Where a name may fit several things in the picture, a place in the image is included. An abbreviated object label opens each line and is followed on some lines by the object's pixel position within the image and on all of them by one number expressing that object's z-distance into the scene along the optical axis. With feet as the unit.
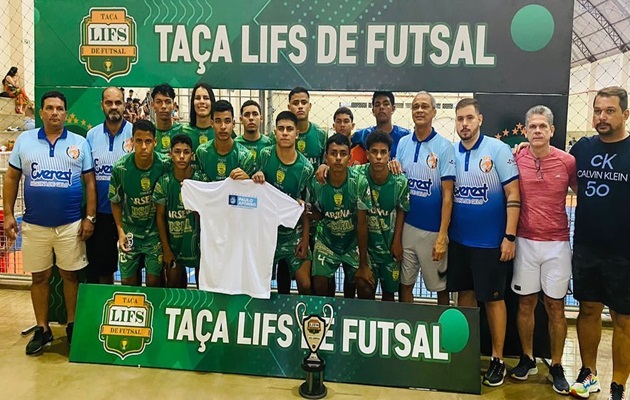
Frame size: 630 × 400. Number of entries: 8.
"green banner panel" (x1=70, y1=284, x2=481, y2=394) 11.65
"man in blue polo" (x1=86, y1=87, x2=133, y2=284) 13.75
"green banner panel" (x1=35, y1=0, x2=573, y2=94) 13.15
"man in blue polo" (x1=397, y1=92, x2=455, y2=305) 12.25
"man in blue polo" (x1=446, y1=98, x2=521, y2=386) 11.89
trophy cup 11.22
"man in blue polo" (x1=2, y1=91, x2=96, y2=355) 13.00
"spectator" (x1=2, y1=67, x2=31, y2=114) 36.14
